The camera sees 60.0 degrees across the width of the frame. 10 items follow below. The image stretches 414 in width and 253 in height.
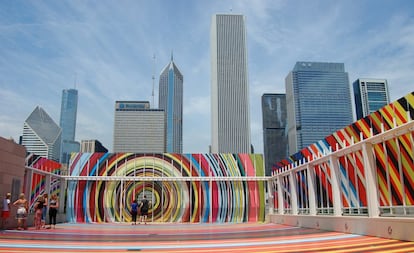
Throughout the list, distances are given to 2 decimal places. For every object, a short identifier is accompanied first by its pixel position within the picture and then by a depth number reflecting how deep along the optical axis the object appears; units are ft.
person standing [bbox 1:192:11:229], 38.32
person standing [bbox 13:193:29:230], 40.14
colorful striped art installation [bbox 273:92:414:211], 28.35
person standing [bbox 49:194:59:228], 47.42
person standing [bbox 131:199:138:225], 60.34
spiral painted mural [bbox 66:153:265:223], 67.51
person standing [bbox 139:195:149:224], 64.03
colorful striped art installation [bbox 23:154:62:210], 53.26
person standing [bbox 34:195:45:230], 43.80
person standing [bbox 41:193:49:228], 45.67
